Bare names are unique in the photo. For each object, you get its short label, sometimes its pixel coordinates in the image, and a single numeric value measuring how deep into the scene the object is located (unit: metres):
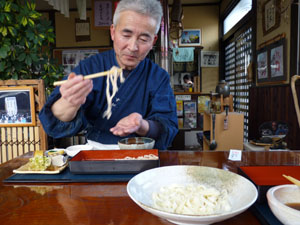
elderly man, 1.34
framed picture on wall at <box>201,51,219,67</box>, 6.19
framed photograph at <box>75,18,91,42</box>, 6.23
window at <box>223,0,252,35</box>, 4.30
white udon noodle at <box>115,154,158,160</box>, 1.08
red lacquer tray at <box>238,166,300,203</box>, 0.83
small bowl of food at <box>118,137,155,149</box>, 1.17
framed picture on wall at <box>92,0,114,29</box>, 4.89
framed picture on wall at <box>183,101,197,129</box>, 6.18
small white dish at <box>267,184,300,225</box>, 0.52
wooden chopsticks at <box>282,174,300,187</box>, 0.63
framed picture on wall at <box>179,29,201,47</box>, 6.18
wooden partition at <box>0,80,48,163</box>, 2.48
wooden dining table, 0.66
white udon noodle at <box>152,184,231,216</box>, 0.63
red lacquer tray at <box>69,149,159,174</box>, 0.96
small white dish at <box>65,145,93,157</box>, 1.29
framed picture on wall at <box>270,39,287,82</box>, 2.99
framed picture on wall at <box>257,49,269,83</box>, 3.50
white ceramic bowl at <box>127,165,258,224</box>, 0.56
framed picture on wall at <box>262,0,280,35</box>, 3.12
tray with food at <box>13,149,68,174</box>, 1.02
